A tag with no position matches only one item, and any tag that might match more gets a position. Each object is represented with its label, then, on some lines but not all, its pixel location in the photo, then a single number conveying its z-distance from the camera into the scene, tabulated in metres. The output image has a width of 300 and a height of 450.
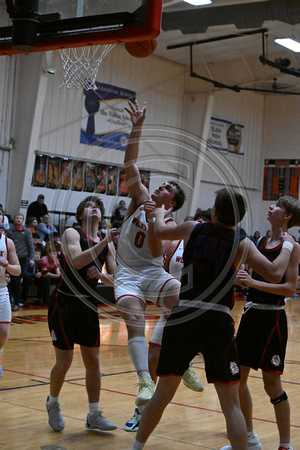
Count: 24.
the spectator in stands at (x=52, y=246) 12.12
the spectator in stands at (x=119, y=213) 11.17
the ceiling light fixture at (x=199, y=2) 14.39
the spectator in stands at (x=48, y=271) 12.06
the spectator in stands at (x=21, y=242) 11.52
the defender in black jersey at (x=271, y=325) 3.95
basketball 4.78
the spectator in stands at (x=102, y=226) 11.61
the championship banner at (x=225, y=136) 21.09
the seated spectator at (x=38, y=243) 12.50
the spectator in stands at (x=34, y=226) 13.14
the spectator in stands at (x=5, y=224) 12.05
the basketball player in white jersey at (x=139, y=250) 4.55
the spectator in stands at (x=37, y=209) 14.78
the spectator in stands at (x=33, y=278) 11.79
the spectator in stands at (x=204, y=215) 5.14
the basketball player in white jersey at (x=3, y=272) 5.38
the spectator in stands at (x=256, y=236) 18.90
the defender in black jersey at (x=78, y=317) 4.39
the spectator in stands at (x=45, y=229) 13.18
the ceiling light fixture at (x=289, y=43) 17.14
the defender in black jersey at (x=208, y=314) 3.39
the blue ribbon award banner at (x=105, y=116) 16.69
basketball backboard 4.25
